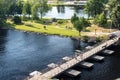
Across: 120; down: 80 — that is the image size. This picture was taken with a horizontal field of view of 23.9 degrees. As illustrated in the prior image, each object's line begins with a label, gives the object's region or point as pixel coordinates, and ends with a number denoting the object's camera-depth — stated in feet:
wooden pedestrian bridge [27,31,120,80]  271.49
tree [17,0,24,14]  599.98
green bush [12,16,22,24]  522.47
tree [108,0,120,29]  447.47
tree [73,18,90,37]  433.40
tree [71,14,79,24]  489.17
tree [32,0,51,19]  554.87
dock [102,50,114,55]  355.07
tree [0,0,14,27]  525.55
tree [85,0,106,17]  531.91
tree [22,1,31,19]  575.79
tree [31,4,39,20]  548.72
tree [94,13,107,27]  474.49
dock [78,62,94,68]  308.52
